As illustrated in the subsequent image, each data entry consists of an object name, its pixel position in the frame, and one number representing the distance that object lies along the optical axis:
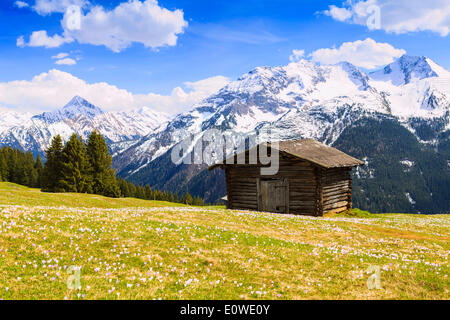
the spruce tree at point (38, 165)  133.55
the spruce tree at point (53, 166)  77.02
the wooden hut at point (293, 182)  37.75
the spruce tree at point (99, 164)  77.62
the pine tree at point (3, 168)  124.00
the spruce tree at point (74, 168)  73.31
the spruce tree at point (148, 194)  158.29
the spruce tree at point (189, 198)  168.38
